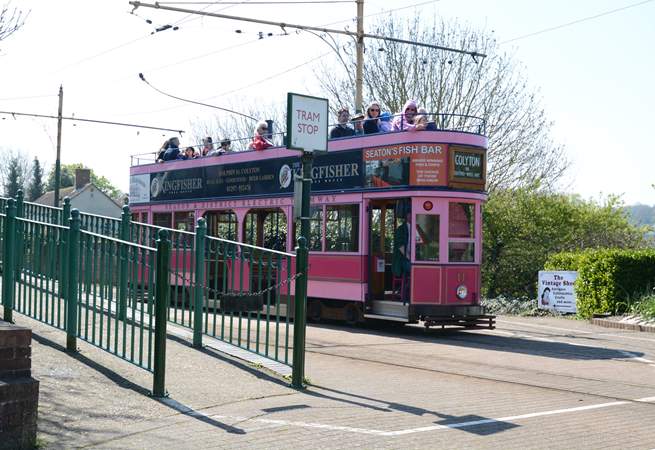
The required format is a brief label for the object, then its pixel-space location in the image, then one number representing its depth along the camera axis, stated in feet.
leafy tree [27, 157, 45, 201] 331.59
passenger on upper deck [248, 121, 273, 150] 64.28
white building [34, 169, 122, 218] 232.73
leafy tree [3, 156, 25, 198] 331.77
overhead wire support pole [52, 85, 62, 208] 134.21
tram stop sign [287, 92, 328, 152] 31.53
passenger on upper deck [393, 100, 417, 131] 53.66
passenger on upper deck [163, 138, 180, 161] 76.74
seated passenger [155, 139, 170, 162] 78.34
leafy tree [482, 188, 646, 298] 86.28
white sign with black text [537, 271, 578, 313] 74.74
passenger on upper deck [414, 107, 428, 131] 52.37
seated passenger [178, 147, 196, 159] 74.79
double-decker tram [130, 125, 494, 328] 52.16
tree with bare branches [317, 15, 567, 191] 109.29
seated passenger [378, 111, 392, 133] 55.57
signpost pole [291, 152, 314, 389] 29.30
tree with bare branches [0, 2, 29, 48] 46.50
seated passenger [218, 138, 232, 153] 69.43
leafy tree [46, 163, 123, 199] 358.17
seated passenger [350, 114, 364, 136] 57.36
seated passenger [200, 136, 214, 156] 72.90
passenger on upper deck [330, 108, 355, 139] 58.39
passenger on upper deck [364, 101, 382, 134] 56.35
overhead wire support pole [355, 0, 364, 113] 76.64
